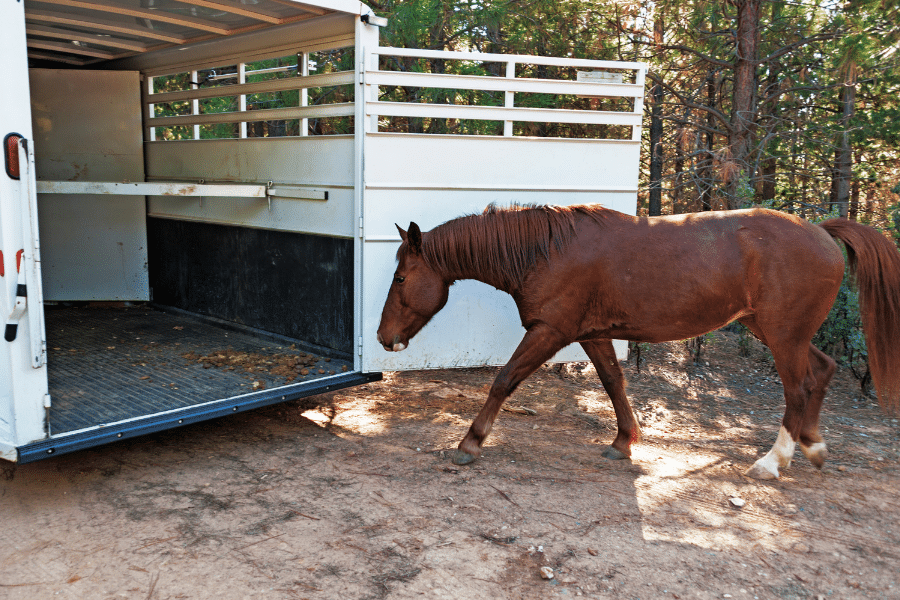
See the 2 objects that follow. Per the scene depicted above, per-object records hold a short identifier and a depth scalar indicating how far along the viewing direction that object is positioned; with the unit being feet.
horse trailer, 12.02
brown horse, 12.82
